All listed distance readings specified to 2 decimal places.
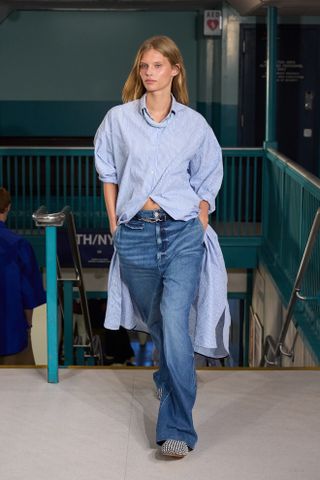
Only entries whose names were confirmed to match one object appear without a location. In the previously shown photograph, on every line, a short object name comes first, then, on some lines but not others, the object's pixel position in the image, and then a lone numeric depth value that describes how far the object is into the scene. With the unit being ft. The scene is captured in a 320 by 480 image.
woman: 12.21
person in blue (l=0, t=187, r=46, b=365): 18.66
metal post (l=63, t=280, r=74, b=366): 21.72
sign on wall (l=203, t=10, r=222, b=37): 40.91
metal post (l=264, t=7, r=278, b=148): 33.30
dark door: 40.60
